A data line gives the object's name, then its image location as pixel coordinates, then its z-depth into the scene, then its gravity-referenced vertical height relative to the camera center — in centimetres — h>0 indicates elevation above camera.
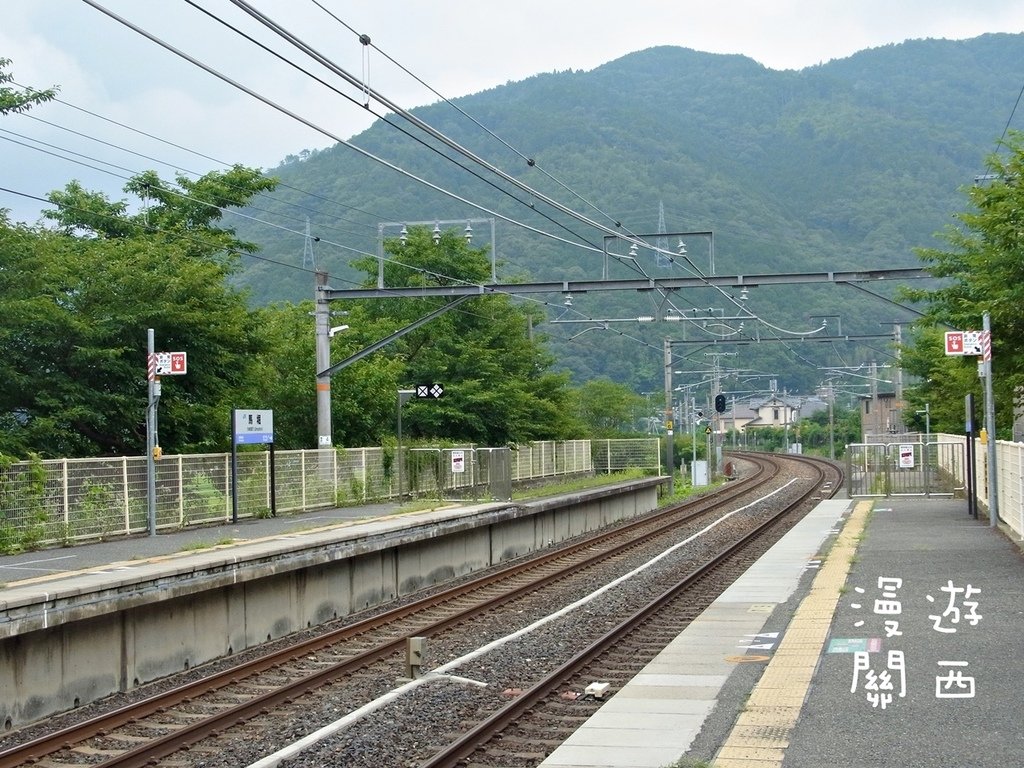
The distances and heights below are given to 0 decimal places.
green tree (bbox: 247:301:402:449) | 3747 +90
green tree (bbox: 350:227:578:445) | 4975 +251
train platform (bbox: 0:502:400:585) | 1803 -201
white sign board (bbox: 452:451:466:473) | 3515 -116
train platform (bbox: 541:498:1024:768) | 830 -220
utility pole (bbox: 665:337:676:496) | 5688 +22
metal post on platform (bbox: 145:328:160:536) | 2248 +10
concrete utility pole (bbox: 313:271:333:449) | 3312 +150
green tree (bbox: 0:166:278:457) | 2670 +185
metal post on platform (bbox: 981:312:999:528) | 2080 -20
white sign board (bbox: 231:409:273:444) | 2673 -8
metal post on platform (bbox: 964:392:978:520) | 2677 -120
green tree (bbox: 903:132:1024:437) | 1906 +231
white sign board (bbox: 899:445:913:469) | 3691 -138
